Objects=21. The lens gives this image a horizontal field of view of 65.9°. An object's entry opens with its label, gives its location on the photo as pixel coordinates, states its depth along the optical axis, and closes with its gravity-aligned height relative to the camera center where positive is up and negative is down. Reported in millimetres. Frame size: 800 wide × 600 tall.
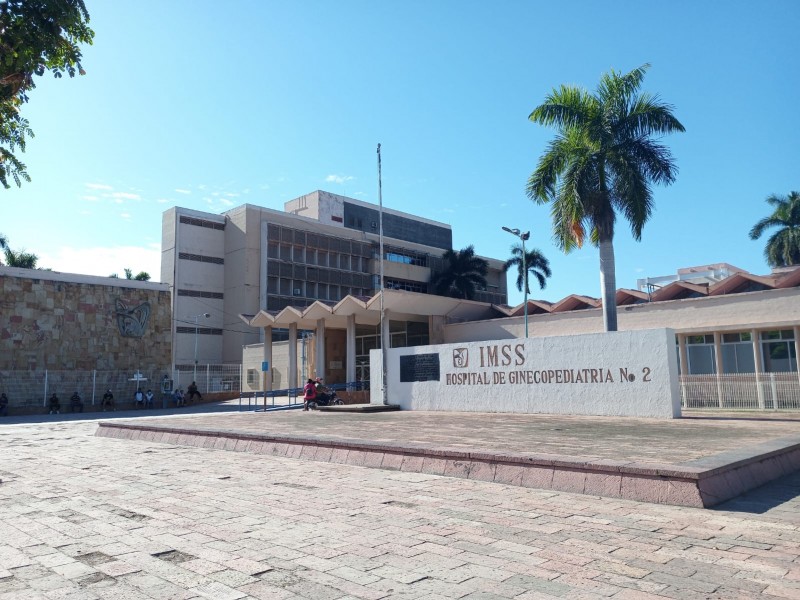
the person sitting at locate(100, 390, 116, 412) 33438 -1021
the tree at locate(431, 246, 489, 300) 61438 +9788
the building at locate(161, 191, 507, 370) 56094 +10481
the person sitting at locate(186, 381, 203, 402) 37188 -766
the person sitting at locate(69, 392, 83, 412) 32062 -1050
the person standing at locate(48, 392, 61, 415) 31109 -1097
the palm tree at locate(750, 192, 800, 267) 45938 +10135
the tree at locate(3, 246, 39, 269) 47438 +9628
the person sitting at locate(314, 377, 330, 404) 25734 -642
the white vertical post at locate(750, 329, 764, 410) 23891 +631
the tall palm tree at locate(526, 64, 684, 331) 21750 +7490
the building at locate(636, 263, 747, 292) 54994 +8797
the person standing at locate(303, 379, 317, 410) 25109 -656
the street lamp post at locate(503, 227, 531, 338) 34019 +7569
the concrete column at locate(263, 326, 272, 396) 38844 +2119
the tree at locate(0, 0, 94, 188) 6719 +3867
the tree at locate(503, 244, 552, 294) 59031 +10273
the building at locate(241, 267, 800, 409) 19562 +2213
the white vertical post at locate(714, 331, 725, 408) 24781 +605
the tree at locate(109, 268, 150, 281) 57319 +9794
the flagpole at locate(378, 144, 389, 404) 24125 -421
